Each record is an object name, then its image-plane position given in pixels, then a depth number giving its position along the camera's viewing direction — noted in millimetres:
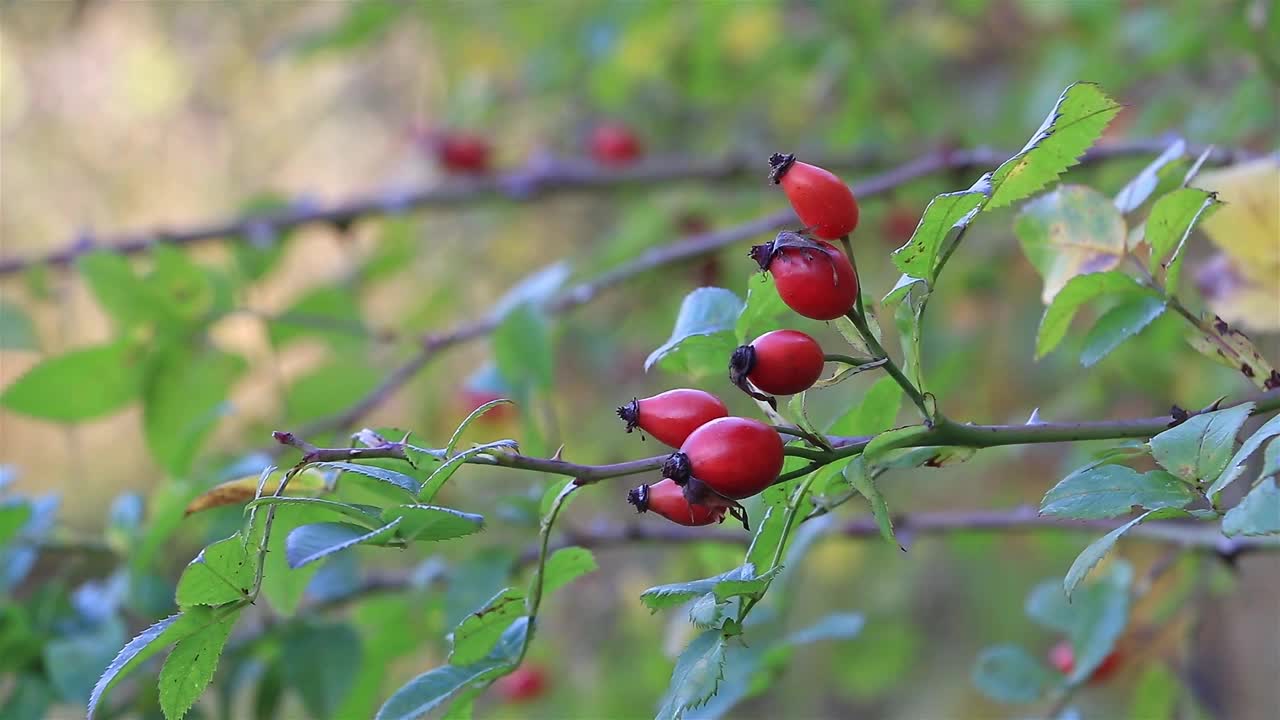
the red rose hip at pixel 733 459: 858
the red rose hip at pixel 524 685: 1941
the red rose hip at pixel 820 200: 879
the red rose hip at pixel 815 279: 866
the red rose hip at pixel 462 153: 2384
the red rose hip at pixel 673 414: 879
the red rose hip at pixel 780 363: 869
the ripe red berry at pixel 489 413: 1531
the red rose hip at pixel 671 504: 874
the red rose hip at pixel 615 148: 2398
